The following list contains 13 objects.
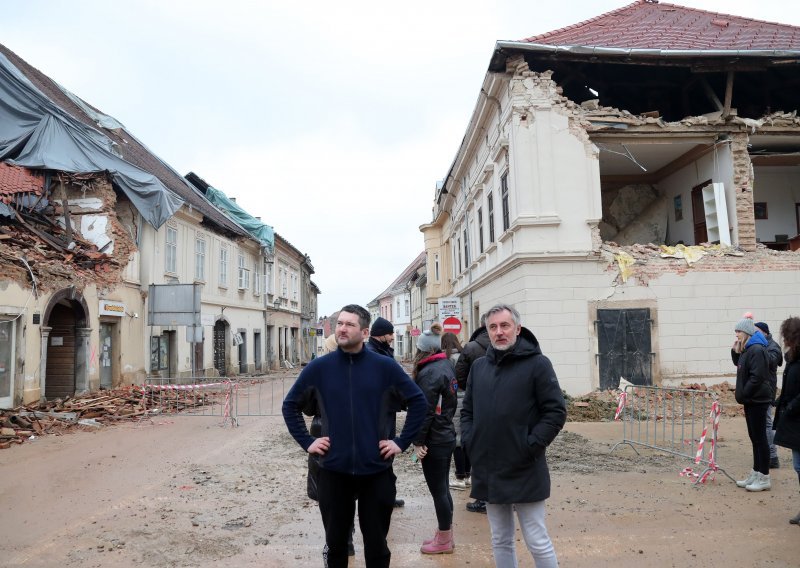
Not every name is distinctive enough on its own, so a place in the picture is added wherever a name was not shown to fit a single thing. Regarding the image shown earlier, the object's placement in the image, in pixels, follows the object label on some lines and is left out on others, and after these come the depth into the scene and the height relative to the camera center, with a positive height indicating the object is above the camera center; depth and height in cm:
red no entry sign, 1578 +52
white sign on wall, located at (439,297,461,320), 1664 +98
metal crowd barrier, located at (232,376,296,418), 1397 -142
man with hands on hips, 326 -50
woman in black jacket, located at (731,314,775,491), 584 -61
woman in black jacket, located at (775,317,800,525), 494 -57
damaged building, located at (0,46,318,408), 1269 +271
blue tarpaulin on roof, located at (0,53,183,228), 1602 +579
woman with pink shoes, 447 -77
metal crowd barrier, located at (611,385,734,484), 664 -152
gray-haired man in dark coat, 328 -51
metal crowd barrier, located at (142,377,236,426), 1317 -119
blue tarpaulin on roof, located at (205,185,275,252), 3061 +683
